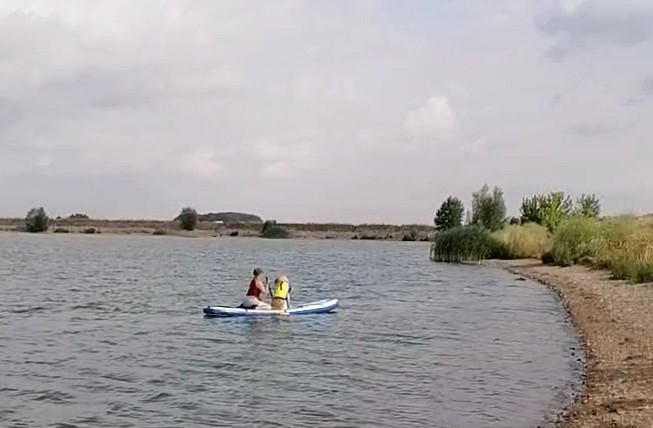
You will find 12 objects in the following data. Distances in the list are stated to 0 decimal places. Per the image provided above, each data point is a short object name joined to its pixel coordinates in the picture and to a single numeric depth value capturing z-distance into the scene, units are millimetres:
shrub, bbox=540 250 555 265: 58094
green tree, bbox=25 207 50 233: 151075
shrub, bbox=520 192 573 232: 72062
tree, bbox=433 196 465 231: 103062
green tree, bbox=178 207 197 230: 153125
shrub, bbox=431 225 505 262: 69625
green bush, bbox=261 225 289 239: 164000
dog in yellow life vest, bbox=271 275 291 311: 28780
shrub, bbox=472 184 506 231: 86125
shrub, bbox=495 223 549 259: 67188
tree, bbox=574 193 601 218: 67000
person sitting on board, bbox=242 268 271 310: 28359
